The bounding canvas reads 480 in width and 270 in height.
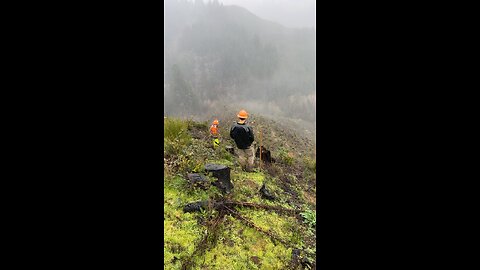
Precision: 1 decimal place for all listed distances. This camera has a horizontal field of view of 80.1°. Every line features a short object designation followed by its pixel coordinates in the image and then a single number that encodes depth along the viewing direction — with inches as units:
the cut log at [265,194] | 216.1
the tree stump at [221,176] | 199.2
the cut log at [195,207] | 162.1
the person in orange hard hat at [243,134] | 237.3
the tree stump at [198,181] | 190.7
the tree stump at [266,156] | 308.2
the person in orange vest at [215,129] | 271.2
